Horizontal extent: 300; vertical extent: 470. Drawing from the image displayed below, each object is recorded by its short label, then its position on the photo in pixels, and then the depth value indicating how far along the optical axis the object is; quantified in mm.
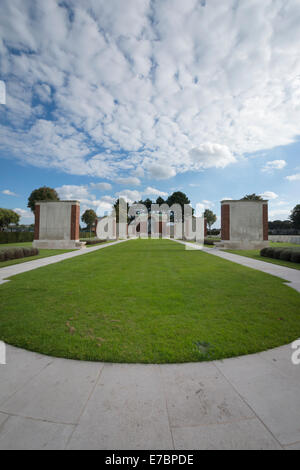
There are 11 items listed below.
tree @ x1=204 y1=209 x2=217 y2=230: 66238
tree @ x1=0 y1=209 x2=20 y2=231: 44338
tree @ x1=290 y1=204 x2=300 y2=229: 59938
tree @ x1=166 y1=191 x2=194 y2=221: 62594
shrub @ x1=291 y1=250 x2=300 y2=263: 11012
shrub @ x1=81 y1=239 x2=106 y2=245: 26812
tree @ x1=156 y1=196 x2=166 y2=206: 70950
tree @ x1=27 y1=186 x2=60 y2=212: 43656
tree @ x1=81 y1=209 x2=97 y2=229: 66444
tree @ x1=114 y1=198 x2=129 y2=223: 50709
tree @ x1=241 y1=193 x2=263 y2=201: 63125
